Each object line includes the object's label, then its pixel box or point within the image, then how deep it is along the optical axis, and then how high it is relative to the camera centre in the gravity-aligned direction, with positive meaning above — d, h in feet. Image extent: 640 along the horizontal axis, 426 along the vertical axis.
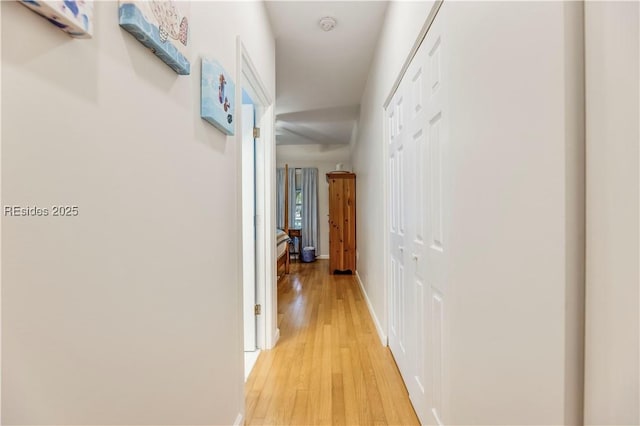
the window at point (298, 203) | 23.22 +0.50
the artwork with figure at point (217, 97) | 3.41 +1.45
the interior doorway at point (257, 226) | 7.39 -0.44
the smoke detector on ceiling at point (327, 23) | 7.39 +4.90
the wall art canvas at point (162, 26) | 2.08 +1.50
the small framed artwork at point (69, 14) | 1.45 +1.07
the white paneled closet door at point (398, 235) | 5.88 -0.59
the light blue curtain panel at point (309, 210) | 22.90 -0.07
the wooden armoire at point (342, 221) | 16.96 -0.73
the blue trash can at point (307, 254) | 21.03 -3.31
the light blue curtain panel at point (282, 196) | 22.66 +1.04
